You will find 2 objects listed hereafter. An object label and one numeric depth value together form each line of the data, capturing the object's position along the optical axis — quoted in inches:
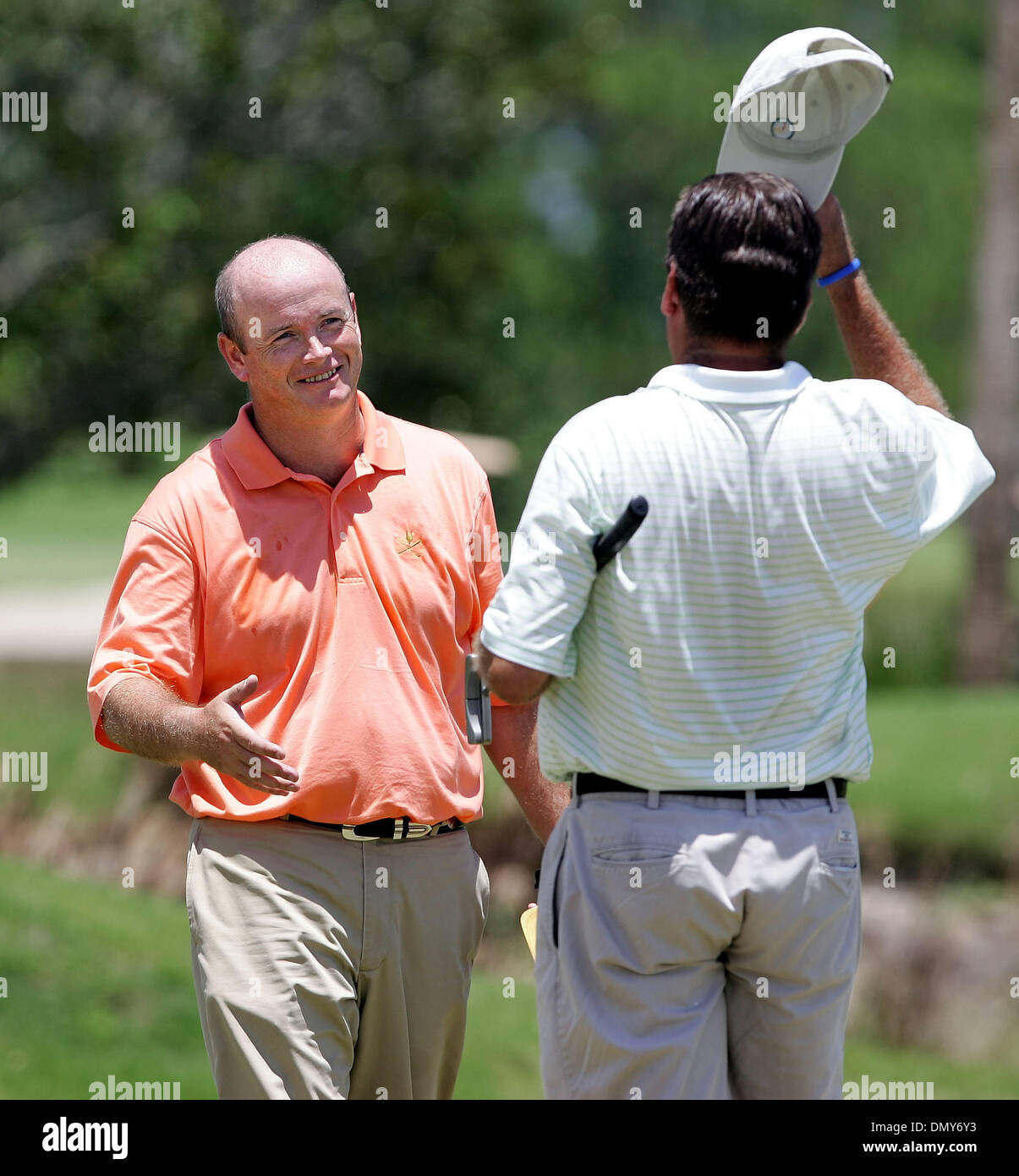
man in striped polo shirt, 194.1
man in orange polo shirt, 249.8
